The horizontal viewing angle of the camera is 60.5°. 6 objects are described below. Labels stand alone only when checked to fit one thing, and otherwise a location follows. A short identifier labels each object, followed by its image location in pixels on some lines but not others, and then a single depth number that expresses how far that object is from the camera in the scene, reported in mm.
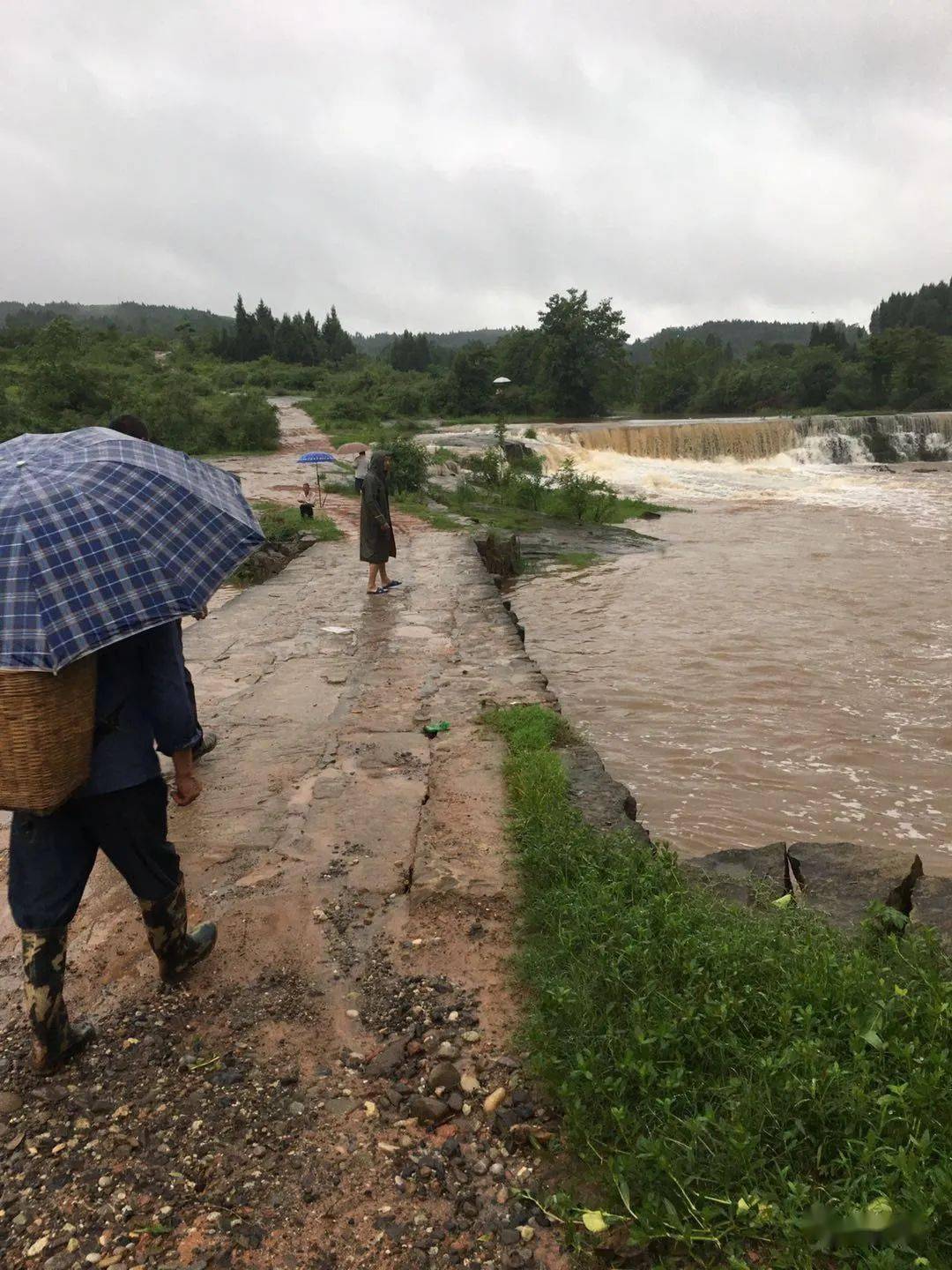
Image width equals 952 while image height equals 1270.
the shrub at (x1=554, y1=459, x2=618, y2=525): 16266
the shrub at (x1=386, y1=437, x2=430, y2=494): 16828
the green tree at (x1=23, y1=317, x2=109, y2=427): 28297
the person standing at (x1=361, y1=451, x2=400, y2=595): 8023
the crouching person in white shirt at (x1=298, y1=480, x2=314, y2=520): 13000
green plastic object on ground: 4770
